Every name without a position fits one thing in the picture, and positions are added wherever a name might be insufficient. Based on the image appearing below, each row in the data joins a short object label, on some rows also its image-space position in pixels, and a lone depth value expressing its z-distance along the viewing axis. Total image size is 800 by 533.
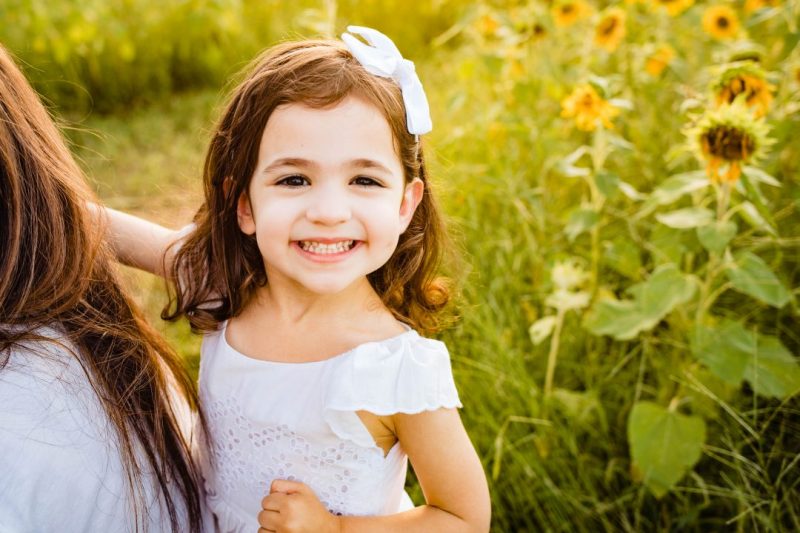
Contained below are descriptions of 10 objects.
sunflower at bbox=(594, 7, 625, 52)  2.33
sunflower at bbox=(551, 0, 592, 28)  2.46
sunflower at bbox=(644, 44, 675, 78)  2.33
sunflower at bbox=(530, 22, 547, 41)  2.32
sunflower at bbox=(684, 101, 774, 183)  1.43
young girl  1.04
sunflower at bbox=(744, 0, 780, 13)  2.14
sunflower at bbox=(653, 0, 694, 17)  2.34
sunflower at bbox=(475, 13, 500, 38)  2.62
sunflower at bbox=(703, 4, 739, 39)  2.41
